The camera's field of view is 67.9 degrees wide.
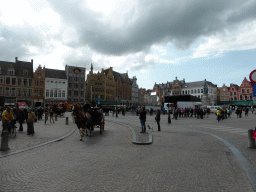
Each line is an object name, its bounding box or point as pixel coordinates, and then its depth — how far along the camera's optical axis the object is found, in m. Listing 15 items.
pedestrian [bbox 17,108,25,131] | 12.94
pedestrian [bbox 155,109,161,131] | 13.97
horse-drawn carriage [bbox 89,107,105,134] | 12.14
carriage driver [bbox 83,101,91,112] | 12.21
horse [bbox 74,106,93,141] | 9.79
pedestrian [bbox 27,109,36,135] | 11.46
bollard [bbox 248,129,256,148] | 7.85
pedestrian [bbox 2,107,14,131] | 9.99
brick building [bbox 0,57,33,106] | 51.91
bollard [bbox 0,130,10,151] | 7.42
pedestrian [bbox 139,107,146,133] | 12.33
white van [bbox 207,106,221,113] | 44.43
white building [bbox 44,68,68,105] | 59.84
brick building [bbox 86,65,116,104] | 71.88
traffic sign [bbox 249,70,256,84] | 6.06
